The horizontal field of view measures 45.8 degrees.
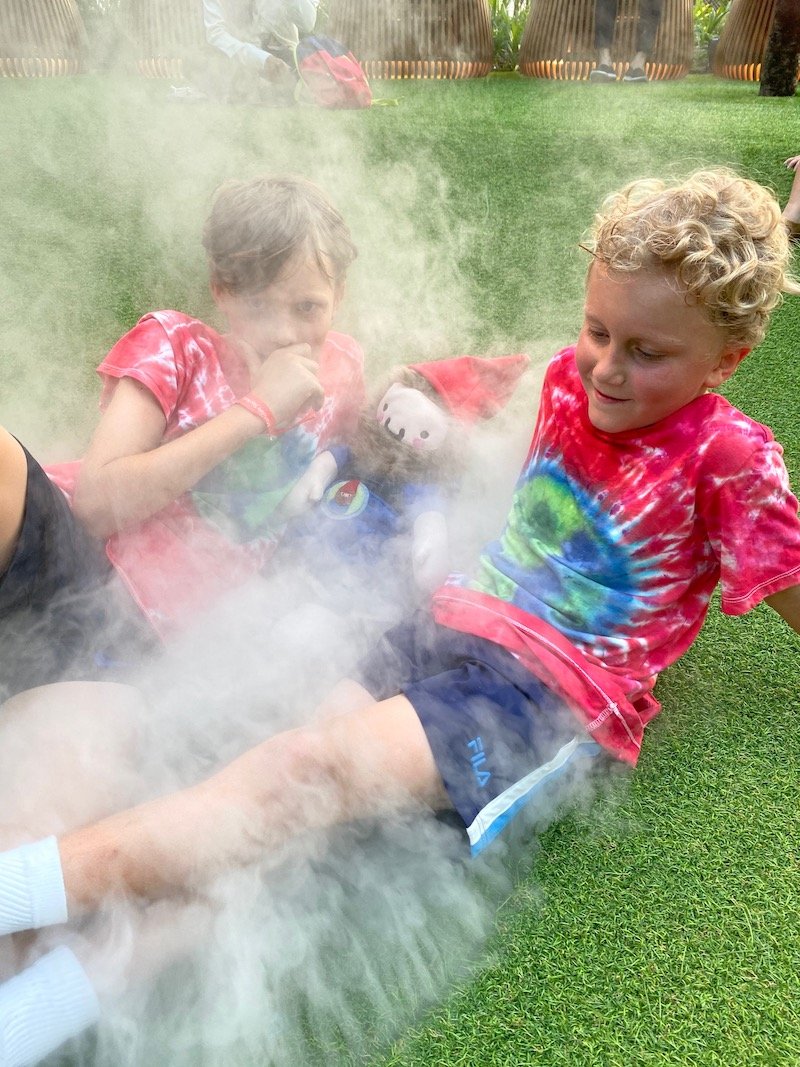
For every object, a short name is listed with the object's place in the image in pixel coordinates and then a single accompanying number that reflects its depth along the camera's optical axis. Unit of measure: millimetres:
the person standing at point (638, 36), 4852
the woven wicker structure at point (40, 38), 2121
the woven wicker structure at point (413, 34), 2375
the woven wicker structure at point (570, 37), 4810
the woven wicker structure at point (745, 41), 7438
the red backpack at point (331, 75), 2480
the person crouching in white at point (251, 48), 2090
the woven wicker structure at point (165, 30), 2105
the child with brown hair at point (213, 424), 1474
